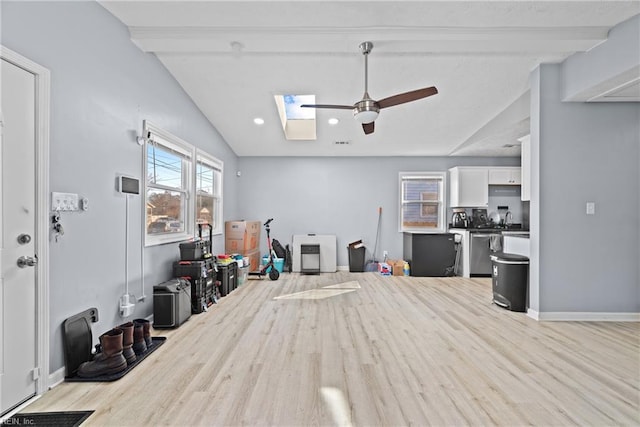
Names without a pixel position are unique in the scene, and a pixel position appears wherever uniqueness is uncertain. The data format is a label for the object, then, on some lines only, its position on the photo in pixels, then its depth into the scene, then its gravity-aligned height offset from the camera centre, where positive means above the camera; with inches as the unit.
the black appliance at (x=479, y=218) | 249.4 -4.3
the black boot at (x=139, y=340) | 97.0 -41.2
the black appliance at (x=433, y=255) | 232.2 -32.1
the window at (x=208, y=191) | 182.7 +13.3
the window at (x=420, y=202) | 262.4 +8.9
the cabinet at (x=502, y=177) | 244.2 +28.6
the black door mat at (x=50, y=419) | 64.8 -45.1
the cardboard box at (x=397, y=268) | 235.6 -42.8
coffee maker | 248.7 -5.2
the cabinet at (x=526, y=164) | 152.9 +24.7
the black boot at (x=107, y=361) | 82.9 -41.4
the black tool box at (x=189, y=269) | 140.8 -26.5
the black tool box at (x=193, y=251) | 145.0 -18.8
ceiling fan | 115.2 +42.9
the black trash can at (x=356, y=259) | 248.4 -37.9
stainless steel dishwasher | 225.3 -31.2
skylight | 211.5 +65.7
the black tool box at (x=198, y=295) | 139.9 -38.6
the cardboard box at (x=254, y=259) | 230.5 -37.4
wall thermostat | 107.0 +9.5
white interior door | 69.1 -6.8
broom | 251.9 -40.7
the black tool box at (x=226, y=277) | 173.0 -38.1
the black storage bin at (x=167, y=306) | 120.6 -37.5
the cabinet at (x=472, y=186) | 244.4 +21.3
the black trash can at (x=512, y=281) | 143.6 -32.3
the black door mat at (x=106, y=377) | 81.8 -44.8
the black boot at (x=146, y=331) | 101.0 -39.8
